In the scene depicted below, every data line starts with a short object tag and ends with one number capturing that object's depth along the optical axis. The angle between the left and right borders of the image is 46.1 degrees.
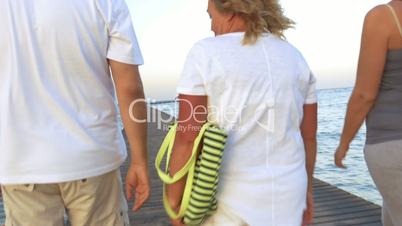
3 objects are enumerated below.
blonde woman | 1.65
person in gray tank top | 1.97
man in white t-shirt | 1.57
